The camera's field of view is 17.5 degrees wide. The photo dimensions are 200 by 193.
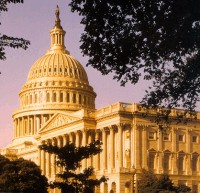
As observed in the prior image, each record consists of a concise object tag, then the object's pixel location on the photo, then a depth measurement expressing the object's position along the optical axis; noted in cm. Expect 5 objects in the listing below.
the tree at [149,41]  2977
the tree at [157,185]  9206
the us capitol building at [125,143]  10856
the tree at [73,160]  5672
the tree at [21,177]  8481
